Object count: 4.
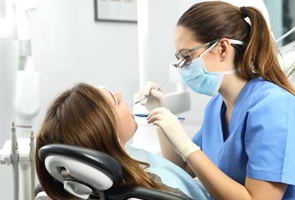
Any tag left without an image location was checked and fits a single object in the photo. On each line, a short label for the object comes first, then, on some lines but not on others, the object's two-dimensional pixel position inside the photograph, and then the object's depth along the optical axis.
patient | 1.09
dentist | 1.25
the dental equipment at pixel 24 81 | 1.91
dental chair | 0.93
